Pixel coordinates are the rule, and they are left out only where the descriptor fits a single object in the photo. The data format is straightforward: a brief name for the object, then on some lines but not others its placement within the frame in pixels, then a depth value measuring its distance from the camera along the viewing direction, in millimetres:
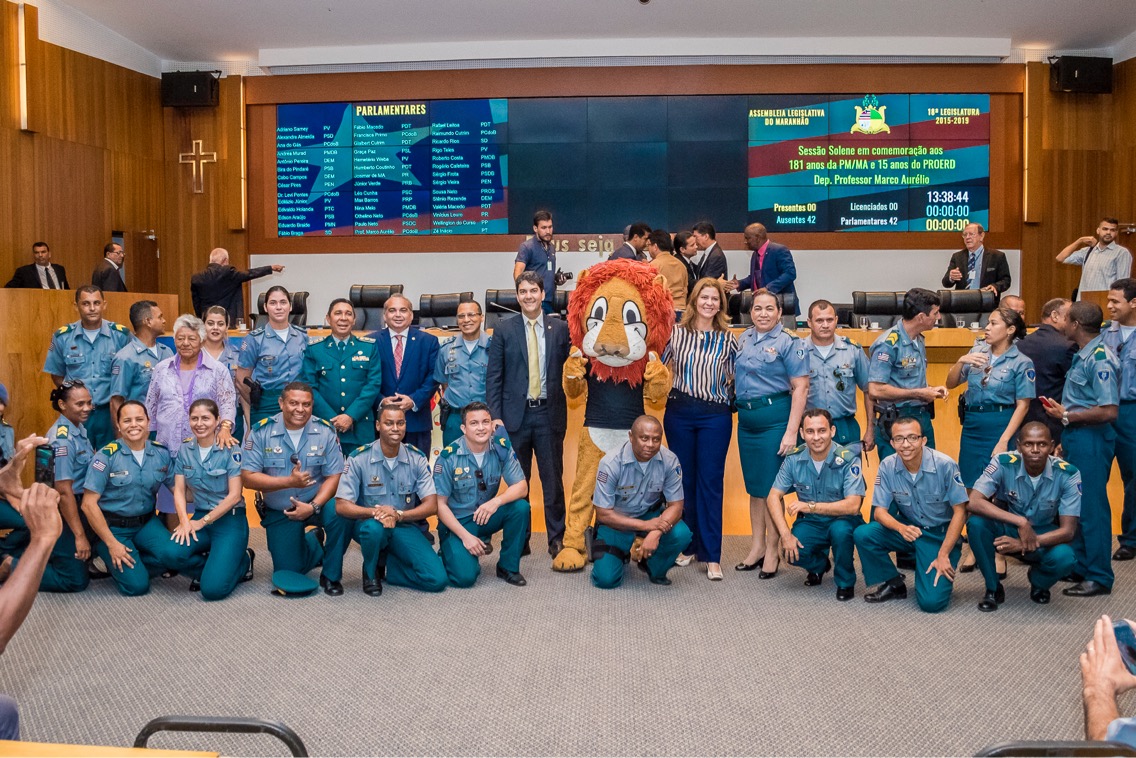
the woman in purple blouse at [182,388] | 5277
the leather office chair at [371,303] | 7062
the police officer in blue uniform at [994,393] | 4746
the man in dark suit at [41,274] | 8477
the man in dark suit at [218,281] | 8398
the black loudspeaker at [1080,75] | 9969
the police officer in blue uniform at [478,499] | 4680
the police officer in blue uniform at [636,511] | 4578
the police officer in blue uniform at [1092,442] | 4465
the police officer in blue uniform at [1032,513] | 4215
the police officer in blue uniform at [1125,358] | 4906
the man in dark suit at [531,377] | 5051
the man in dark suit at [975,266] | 8781
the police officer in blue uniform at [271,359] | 5555
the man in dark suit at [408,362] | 5457
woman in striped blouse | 4832
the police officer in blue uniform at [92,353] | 5746
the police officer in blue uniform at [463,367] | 5359
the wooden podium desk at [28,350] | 6766
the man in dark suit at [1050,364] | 4973
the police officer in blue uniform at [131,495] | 4590
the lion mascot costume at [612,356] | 4660
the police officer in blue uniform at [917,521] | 4207
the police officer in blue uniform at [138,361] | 5605
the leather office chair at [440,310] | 6914
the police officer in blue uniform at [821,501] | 4453
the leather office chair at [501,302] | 6793
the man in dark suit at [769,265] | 7480
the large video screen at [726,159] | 9945
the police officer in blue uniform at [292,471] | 4677
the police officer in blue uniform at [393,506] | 4562
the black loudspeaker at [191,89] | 10508
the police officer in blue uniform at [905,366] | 4945
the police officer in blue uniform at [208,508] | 4562
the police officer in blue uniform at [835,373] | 4941
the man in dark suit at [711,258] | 6930
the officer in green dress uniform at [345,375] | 5363
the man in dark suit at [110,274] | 8633
